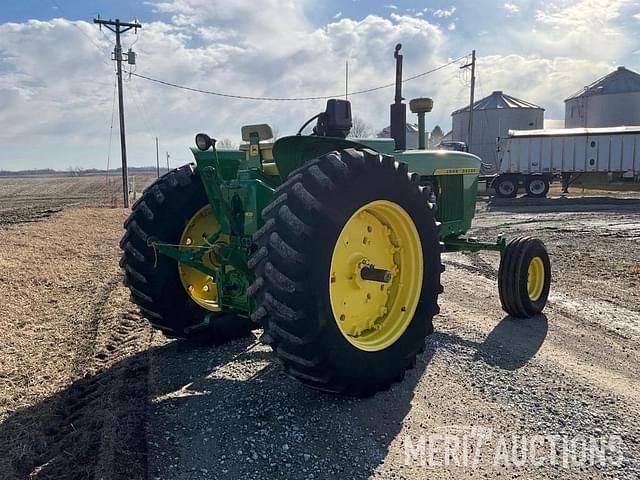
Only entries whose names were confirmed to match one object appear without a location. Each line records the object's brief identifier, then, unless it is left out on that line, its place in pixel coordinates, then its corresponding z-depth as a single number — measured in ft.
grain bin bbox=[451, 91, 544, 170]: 125.29
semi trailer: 78.54
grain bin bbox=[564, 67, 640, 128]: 116.98
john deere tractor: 10.18
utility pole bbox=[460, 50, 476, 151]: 107.60
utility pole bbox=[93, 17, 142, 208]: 74.74
